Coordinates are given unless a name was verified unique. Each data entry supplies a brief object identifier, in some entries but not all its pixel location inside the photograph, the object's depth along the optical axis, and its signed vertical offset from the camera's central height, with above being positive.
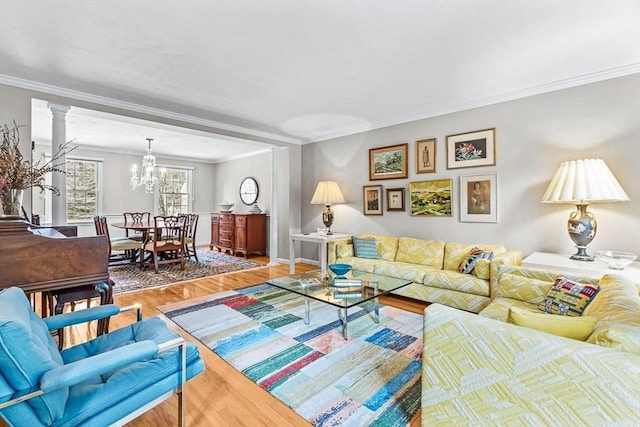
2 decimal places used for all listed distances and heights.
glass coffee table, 2.59 -0.69
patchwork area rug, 1.75 -1.07
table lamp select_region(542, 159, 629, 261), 2.67 +0.21
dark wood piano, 1.75 -0.29
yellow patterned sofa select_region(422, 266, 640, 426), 1.03 -0.60
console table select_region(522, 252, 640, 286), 2.44 -0.45
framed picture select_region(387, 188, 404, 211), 4.51 +0.24
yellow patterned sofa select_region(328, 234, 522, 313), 3.05 -0.62
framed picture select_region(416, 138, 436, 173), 4.15 +0.82
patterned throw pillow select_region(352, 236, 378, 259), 4.21 -0.47
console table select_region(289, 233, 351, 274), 4.49 -0.38
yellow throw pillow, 1.31 -0.49
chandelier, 5.73 +0.87
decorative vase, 1.87 +0.09
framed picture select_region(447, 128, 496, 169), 3.68 +0.83
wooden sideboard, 6.65 -0.41
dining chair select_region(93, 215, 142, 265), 4.93 -0.51
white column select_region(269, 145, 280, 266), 5.76 +0.12
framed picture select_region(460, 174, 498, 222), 3.66 +0.20
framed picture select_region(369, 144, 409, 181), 4.46 +0.81
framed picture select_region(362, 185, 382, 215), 4.76 +0.25
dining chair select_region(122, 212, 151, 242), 5.83 -0.08
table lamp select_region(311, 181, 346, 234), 4.94 +0.30
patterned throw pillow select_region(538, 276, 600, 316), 1.89 -0.55
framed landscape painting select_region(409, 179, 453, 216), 4.03 +0.24
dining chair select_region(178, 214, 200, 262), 5.61 -0.34
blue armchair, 1.06 -0.68
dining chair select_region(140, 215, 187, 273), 5.13 -0.44
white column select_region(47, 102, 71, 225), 3.36 +0.78
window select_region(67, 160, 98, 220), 6.55 +0.57
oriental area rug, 4.34 -0.96
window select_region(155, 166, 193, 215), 7.70 +0.65
